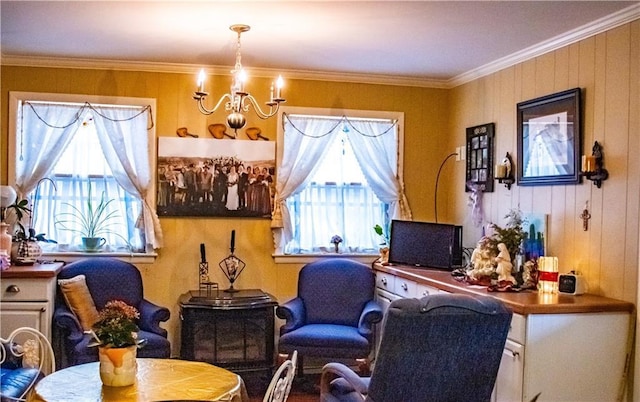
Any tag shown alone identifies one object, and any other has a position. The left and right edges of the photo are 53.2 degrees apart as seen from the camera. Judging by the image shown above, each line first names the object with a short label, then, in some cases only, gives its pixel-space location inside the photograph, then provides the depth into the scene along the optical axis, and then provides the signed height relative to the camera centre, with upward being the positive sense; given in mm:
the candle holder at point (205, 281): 5113 -656
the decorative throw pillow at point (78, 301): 4406 -717
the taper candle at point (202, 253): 5117 -427
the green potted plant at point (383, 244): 5316 -354
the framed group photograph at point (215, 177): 5141 +190
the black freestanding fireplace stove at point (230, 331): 4684 -973
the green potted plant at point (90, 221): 5043 -186
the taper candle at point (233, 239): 5192 -315
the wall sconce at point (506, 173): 4609 +235
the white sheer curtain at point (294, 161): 5308 +345
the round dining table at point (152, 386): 2732 -840
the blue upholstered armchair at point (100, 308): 4254 -793
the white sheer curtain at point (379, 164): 5518 +336
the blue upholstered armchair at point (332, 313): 4559 -851
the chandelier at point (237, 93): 3682 +637
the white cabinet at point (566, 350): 3371 -767
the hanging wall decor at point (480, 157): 4930 +382
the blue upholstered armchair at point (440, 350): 2810 -653
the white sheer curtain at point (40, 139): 4930 +457
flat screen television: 4824 -316
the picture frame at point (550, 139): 3898 +435
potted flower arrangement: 2783 -647
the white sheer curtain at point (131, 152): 5055 +370
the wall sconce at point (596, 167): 3654 +231
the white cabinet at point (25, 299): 4258 -687
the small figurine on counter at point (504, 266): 3984 -382
